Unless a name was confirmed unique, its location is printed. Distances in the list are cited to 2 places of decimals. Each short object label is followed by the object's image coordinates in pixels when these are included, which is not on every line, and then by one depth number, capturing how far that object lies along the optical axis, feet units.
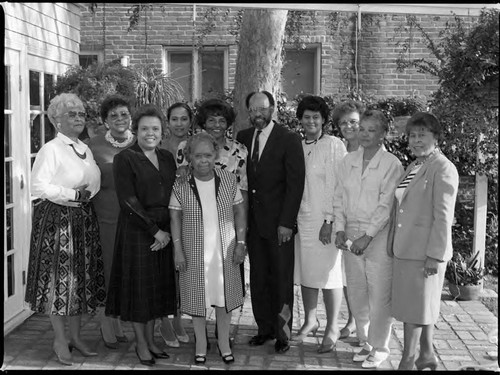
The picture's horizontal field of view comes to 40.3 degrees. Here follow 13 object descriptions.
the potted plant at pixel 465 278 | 21.66
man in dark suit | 15.98
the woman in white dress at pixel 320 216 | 16.30
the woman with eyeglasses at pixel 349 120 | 16.96
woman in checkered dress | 15.23
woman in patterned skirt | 15.28
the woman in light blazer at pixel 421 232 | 13.75
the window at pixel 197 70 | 34.09
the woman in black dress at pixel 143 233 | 15.01
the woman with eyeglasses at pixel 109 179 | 16.31
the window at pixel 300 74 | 33.99
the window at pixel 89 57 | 33.65
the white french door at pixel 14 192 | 18.07
